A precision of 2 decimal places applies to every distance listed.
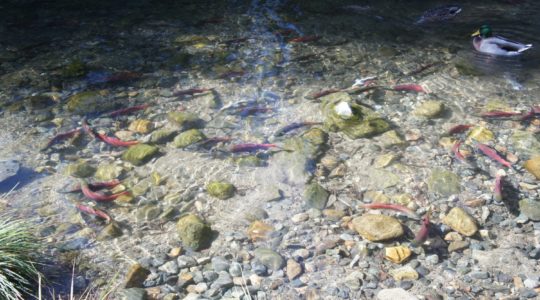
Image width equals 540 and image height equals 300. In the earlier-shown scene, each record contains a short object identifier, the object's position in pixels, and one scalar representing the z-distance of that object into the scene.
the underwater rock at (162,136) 5.36
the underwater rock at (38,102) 6.09
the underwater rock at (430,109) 5.72
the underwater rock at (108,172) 4.84
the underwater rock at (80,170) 4.88
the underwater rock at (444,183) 4.56
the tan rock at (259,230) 4.10
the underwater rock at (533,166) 4.74
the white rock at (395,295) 3.47
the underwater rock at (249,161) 4.98
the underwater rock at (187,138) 5.26
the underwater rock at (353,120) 5.39
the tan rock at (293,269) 3.71
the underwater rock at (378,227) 3.96
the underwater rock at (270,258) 3.79
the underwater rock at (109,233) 4.10
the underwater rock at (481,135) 5.32
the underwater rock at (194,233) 3.98
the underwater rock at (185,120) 5.66
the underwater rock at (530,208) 4.23
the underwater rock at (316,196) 4.42
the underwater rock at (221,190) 4.57
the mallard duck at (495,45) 7.07
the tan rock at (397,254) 3.80
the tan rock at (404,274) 3.66
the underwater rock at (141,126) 5.61
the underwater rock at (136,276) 3.61
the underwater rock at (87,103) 6.02
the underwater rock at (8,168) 4.80
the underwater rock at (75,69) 6.92
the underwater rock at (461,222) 4.05
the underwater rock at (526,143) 5.07
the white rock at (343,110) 5.58
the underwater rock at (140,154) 5.02
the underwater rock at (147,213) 4.34
